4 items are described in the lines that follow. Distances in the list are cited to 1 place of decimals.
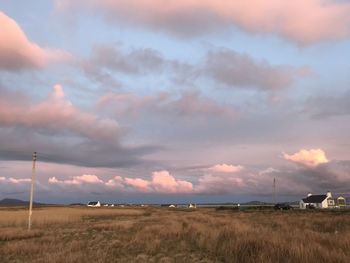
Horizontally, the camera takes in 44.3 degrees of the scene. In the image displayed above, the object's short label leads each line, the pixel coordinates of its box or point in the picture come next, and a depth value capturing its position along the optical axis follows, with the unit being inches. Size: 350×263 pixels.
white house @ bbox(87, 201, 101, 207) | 7282.0
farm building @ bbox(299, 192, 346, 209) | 4360.2
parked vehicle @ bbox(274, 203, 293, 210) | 3454.7
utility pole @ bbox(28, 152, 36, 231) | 1549.0
